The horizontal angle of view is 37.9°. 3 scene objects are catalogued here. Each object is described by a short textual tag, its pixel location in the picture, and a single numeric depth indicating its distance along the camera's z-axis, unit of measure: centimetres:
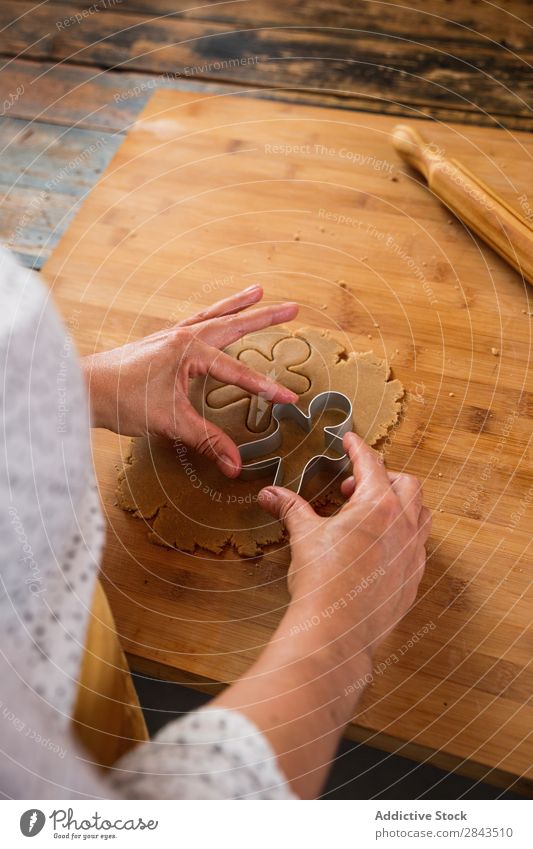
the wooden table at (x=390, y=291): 71
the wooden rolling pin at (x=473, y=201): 93
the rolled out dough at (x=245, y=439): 80
